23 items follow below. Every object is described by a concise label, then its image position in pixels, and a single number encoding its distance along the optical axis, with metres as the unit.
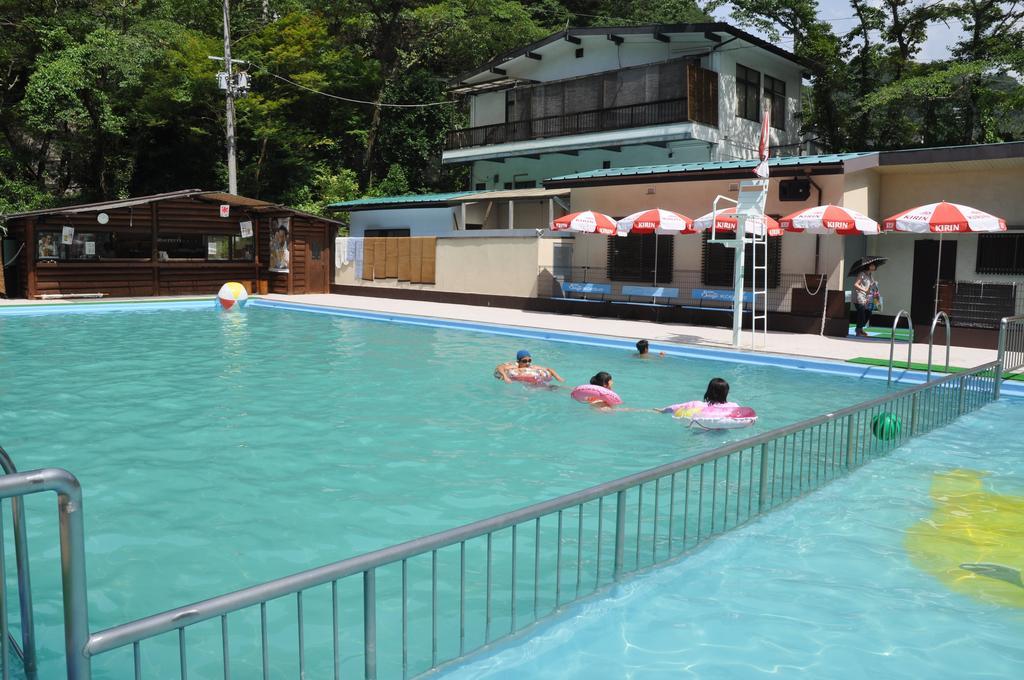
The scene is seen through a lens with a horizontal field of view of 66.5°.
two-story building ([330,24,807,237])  28.17
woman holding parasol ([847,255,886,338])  16.89
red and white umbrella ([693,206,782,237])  17.33
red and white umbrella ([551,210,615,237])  19.36
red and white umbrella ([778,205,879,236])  15.50
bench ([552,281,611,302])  21.45
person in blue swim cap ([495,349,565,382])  11.47
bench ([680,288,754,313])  18.52
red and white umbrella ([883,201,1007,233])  14.54
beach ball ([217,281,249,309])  23.23
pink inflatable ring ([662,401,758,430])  9.28
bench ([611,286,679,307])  20.34
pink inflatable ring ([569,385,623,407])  10.35
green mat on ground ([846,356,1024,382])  12.70
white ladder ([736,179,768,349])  15.09
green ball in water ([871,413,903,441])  7.86
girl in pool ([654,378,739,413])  9.14
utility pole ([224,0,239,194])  30.95
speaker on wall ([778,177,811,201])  17.81
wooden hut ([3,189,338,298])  24.33
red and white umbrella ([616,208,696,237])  18.20
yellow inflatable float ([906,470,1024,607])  5.14
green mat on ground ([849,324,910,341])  17.04
